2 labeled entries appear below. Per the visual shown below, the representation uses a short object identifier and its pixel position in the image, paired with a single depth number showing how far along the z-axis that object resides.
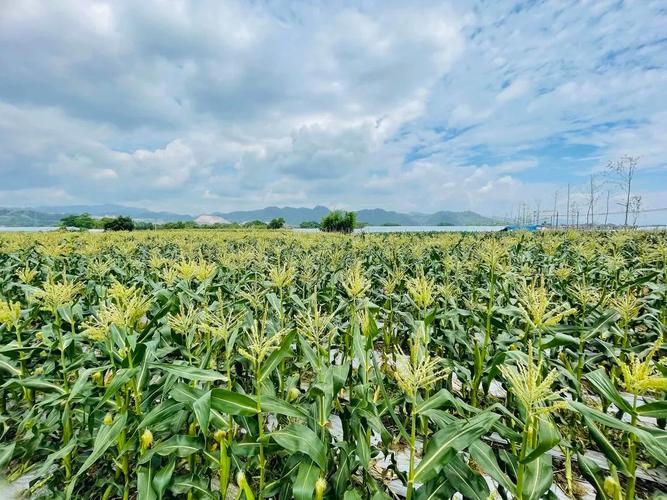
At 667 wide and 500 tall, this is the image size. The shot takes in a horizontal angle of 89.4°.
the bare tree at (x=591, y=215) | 55.38
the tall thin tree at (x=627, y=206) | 40.81
